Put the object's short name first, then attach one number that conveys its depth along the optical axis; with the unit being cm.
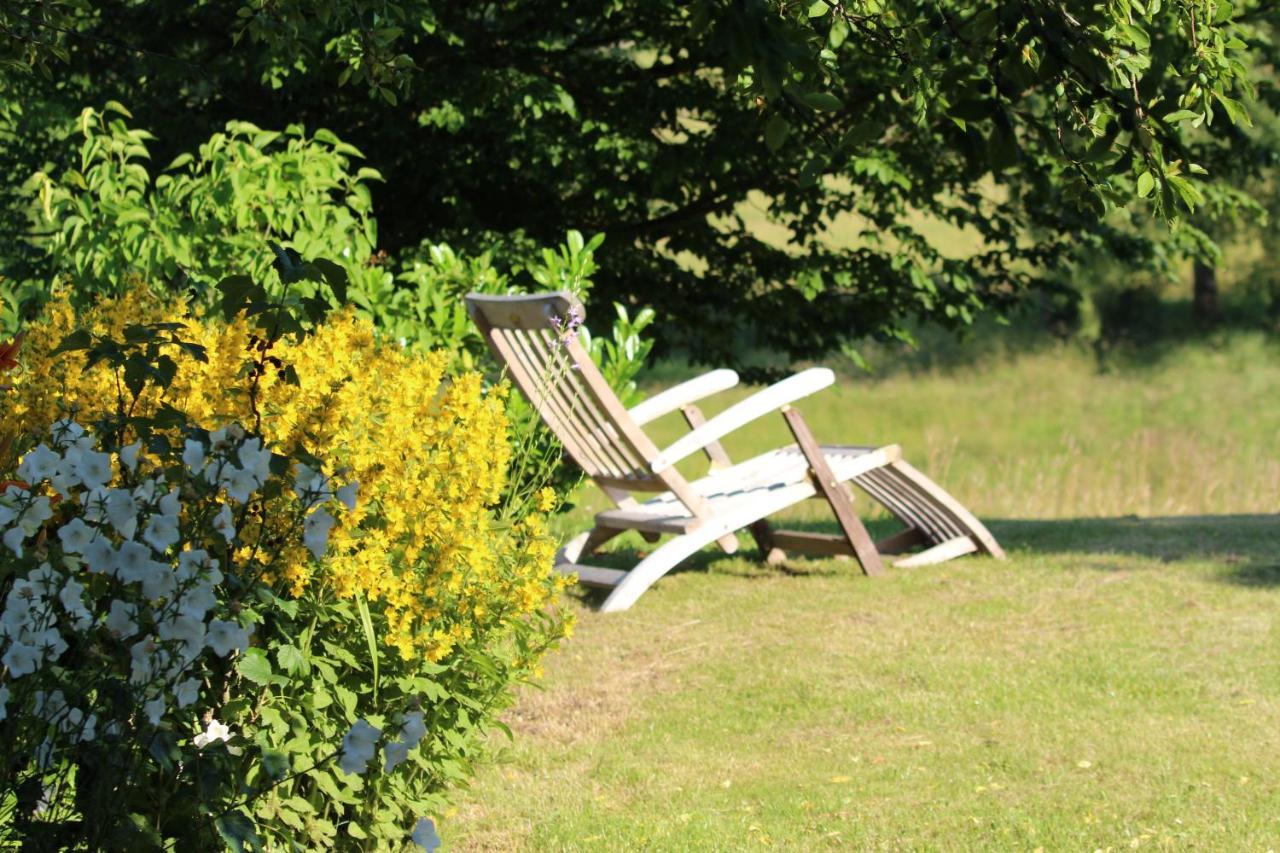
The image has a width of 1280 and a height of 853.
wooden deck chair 1045
